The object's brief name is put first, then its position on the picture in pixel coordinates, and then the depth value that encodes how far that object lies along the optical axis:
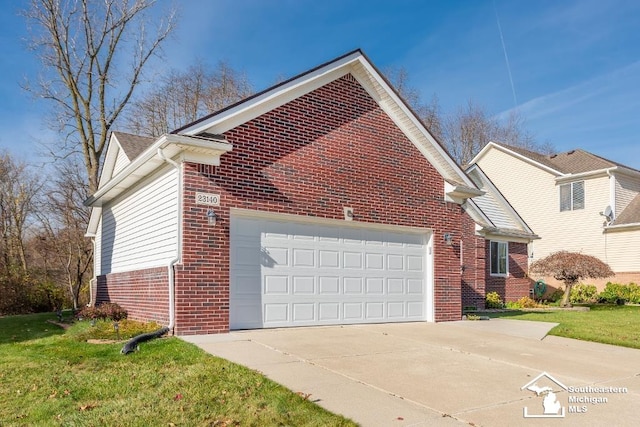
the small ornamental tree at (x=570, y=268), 19.52
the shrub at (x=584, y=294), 23.81
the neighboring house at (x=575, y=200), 25.00
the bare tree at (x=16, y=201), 28.69
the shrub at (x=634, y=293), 22.62
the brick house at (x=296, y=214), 9.84
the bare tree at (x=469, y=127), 37.36
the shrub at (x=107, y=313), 12.21
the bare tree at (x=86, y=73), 24.75
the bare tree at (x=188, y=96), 30.28
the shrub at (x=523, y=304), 21.06
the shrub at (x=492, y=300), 19.81
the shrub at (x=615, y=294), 22.75
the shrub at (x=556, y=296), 24.17
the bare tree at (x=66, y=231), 24.09
